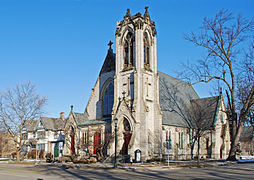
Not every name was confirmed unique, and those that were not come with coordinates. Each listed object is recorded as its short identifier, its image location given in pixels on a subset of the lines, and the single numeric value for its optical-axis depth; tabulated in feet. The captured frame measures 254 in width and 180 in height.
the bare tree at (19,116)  133.08
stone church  120.26
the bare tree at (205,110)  124.56
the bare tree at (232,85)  110.73
